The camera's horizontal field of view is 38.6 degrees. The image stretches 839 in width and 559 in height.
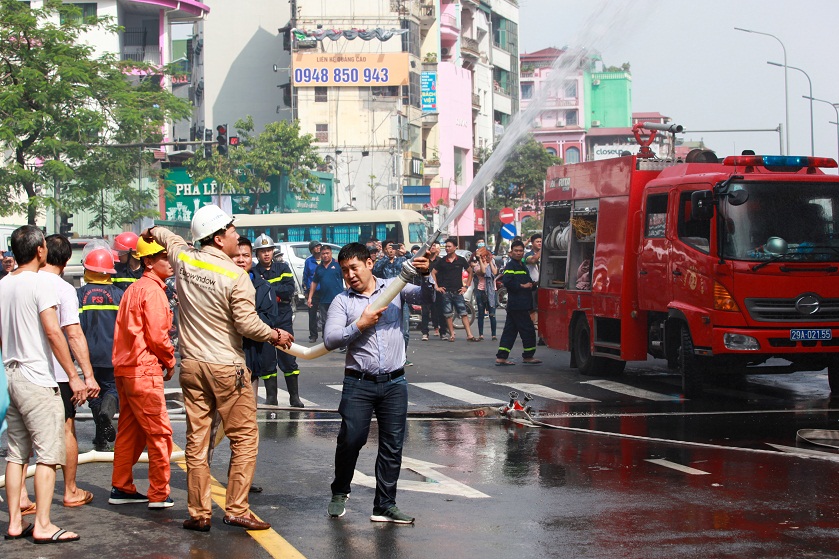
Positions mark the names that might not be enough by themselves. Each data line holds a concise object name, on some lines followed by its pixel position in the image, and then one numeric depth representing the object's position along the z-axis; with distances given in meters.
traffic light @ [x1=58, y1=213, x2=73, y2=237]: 38.59
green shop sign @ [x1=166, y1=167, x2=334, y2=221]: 65.69
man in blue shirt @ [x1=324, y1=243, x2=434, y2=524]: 7.62
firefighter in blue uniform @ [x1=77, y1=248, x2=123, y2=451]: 9.77
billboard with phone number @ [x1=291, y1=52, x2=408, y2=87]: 73.00
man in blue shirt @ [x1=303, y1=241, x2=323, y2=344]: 22.98
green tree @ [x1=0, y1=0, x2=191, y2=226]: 36.53
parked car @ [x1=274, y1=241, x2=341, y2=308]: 38.47
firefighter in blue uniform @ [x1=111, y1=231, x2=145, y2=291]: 11.16
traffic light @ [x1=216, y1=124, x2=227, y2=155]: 37.00
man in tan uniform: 7.29
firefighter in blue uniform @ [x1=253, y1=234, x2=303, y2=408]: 13.52
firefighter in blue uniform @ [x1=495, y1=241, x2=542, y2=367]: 19.25
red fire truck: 13.87
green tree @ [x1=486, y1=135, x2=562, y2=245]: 81.12
